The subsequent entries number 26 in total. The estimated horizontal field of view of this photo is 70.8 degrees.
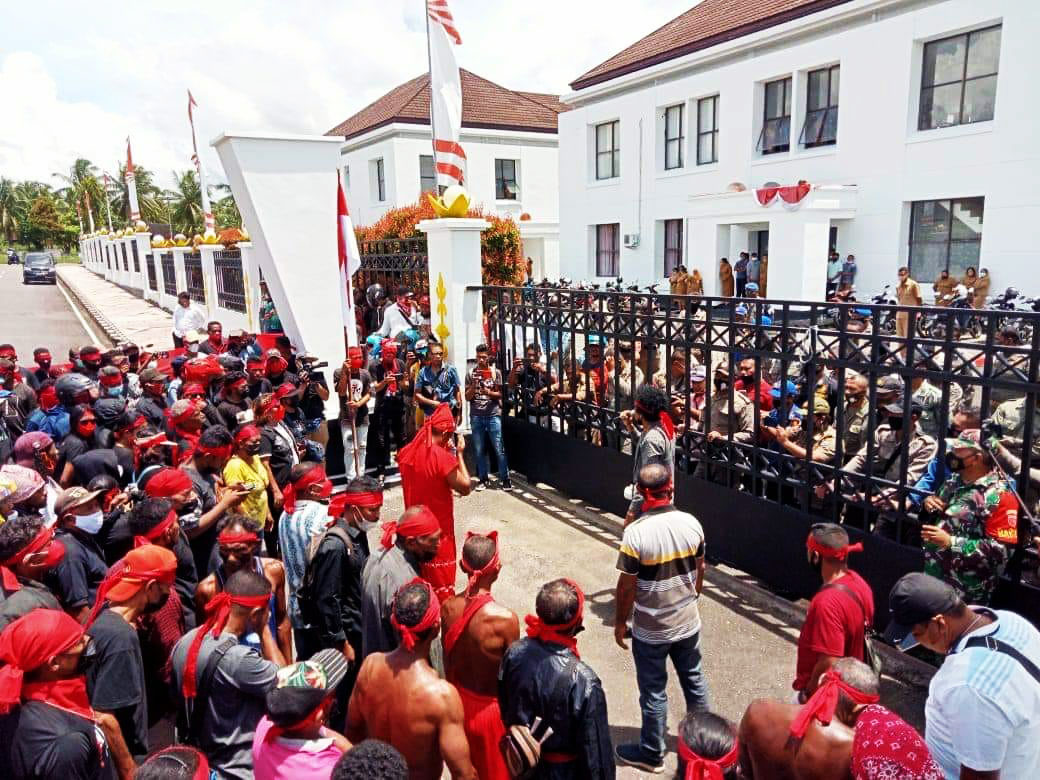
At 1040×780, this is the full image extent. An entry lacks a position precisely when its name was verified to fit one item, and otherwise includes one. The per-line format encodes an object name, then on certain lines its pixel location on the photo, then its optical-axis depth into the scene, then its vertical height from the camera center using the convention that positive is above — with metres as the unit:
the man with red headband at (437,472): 5.14 -1.54
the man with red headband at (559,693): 2.81 -1.69
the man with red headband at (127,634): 2.92 -1.50
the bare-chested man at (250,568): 3.59 -1.61
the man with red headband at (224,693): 2.89 -1.71
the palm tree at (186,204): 66.44 +4.79
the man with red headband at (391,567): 3.53 -1.53
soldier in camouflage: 4.07 -1.59
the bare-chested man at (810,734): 2.43 -1.65
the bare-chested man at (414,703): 2.73 -1.68
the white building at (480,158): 29.69 +3.89
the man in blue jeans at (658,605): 3.79 -1.84
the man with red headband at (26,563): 3.18 -1.41
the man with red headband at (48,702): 2.43 -1.50
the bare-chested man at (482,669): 3.19 -1.81
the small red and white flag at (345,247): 8.72 +0.07
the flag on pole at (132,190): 29.34 +2.71
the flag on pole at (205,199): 17.83 +1.42
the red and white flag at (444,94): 9.68 +2.05
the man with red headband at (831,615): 3.33 -1.68
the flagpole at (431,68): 9.70 +2.42
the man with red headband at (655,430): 5.12 -1.28
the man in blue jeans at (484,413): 8.27 -1.82
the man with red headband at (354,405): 7.71 -1.61
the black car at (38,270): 41.72 -0.59
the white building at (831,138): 14.98 +2.63
